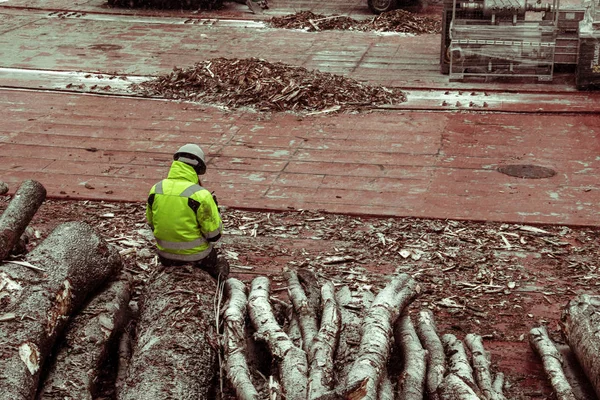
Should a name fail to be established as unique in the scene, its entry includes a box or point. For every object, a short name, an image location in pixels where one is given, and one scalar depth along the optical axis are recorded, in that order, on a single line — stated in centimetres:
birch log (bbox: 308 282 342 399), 659
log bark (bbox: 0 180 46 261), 860
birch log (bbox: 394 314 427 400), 689
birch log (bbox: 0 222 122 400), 682
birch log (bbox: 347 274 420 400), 656
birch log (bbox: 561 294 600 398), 730
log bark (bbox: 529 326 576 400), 721
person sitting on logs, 809
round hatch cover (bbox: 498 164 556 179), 1257
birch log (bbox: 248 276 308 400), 671
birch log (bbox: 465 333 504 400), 711
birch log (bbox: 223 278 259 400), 686
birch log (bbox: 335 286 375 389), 731
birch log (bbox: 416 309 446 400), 707
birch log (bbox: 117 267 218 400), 684
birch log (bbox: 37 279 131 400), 704
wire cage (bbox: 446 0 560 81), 1700
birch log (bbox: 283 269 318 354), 750
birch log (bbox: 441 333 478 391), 710
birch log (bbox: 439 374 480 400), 664
